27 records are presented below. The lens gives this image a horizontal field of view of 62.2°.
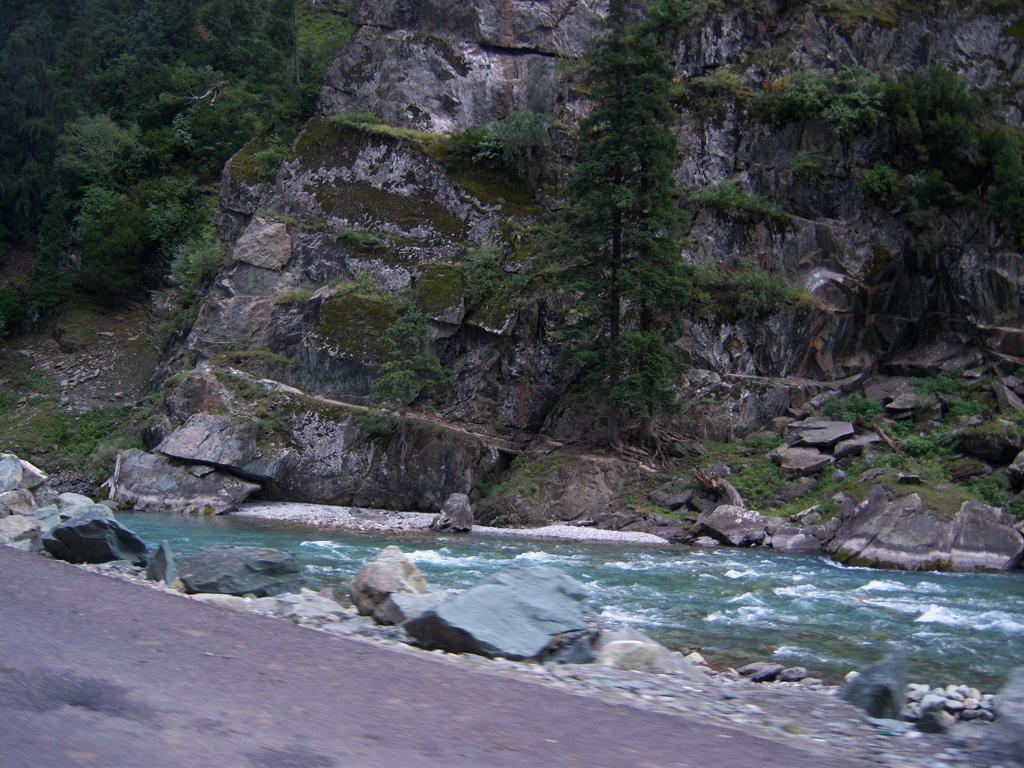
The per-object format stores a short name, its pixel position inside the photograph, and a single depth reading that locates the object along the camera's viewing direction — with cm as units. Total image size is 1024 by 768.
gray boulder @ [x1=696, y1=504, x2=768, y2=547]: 2027
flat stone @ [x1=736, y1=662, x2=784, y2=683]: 823
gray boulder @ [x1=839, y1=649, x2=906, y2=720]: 632
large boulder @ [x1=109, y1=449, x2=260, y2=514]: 2478
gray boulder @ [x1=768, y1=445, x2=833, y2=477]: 2292
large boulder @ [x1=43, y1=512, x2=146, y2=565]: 1052
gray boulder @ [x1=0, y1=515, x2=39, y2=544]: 1144
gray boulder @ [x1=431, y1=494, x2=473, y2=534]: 2225
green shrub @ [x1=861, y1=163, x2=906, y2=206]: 3058
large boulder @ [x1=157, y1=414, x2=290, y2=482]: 2555
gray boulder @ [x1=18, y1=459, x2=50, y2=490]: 1742
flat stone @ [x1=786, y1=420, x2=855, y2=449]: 2391
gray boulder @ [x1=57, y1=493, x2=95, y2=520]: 1274
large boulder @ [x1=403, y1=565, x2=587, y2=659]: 731
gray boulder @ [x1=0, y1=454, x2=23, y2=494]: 1655
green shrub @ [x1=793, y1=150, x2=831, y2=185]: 3114
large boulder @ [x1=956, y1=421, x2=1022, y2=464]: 2102
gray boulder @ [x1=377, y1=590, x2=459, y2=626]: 806
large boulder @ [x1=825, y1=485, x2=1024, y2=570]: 1744
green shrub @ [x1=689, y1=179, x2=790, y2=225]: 3034
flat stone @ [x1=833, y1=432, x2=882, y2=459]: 2308
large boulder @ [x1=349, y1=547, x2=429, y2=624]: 868
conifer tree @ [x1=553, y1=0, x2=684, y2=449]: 2480
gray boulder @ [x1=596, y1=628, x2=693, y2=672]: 756
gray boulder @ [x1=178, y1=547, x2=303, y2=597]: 953
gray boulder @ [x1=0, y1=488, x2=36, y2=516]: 1442
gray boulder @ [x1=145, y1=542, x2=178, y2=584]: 986
